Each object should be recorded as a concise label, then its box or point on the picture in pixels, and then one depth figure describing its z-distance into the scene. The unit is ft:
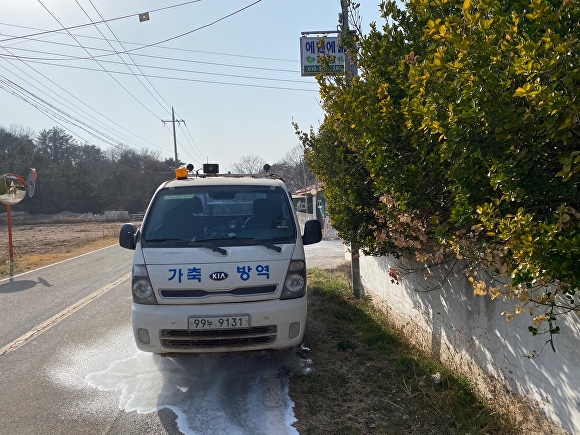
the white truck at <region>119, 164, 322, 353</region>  13.76
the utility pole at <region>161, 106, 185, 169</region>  146.49
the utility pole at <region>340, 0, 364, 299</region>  25.02
